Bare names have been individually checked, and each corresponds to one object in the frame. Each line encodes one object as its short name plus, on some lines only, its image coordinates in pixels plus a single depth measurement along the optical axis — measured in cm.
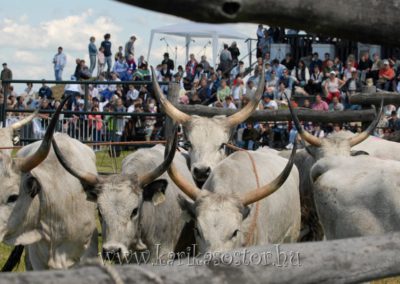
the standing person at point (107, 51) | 3934
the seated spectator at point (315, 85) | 2699
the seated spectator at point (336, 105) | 2066
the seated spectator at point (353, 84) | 2389
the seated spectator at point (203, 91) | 2623
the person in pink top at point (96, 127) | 1727
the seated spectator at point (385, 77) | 2442
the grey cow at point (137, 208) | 780
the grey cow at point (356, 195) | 689
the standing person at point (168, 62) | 3403
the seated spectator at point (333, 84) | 2413
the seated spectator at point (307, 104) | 2289
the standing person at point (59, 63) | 3709
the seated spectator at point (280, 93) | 2548
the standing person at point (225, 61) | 3519
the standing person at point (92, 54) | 3938
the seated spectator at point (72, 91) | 2566
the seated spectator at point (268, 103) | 2054
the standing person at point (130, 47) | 3741
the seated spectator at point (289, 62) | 3110
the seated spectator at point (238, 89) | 2476
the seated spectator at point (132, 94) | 2247
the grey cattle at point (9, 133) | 1120
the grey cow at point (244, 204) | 741
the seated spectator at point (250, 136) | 1431
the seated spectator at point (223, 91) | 2446
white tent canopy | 3953
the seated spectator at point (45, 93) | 2804
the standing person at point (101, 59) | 3925
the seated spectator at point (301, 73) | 2912
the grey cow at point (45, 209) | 848
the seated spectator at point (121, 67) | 3469
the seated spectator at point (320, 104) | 2138
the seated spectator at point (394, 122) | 1683
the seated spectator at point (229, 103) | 1925
